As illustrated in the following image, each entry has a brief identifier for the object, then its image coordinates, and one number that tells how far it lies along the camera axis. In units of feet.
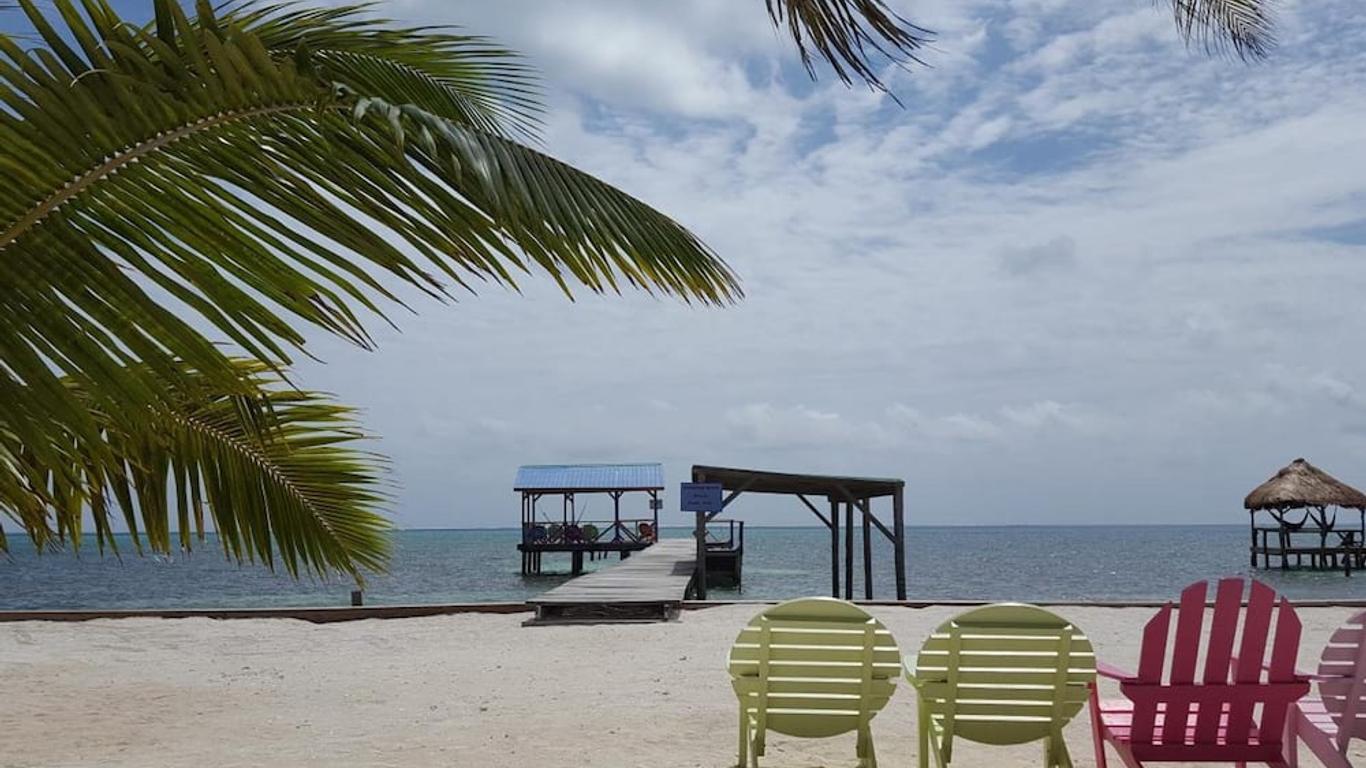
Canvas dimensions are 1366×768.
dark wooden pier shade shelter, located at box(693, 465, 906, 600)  68.08
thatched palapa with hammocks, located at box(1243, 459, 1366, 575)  124.88
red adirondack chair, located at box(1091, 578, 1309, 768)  14.10
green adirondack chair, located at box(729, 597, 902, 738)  16.47
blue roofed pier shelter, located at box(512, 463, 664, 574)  124.26
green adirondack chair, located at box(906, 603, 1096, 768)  15.76
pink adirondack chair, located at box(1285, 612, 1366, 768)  14.85
